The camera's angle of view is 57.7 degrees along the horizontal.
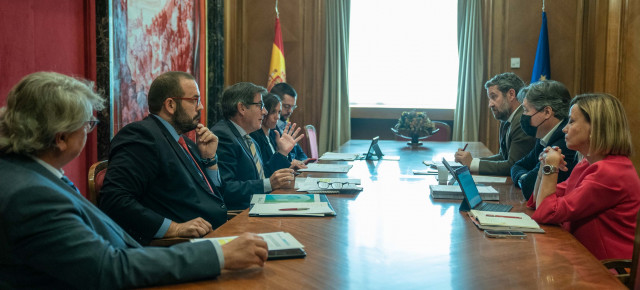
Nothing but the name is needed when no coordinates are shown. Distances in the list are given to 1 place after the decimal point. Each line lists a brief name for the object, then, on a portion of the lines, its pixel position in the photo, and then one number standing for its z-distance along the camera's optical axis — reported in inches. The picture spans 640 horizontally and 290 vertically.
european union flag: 261.1
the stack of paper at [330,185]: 108.5
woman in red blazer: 81.6
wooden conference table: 56.5
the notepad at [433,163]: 148.7
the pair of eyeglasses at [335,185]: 109.4
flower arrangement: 215.9
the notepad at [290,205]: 85.8
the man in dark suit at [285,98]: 191.2
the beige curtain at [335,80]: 288.5
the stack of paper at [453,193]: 104.5
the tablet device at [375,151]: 172.1
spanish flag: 273.4
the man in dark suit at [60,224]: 49.5
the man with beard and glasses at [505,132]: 142.0
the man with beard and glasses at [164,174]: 88.7
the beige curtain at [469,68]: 279.4
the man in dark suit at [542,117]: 122.8
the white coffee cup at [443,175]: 119.9
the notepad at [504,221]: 78.4
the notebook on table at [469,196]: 90.0
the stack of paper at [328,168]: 141.1
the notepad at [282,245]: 63.5
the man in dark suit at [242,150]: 118.3
